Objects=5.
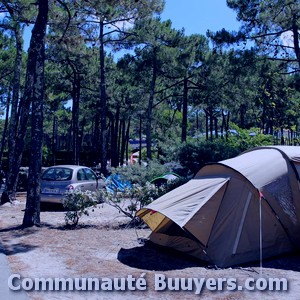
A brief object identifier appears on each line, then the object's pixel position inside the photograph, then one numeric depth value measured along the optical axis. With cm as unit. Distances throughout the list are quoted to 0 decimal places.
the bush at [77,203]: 994
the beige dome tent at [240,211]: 681
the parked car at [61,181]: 1289
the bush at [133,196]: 1016
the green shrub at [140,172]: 1246
